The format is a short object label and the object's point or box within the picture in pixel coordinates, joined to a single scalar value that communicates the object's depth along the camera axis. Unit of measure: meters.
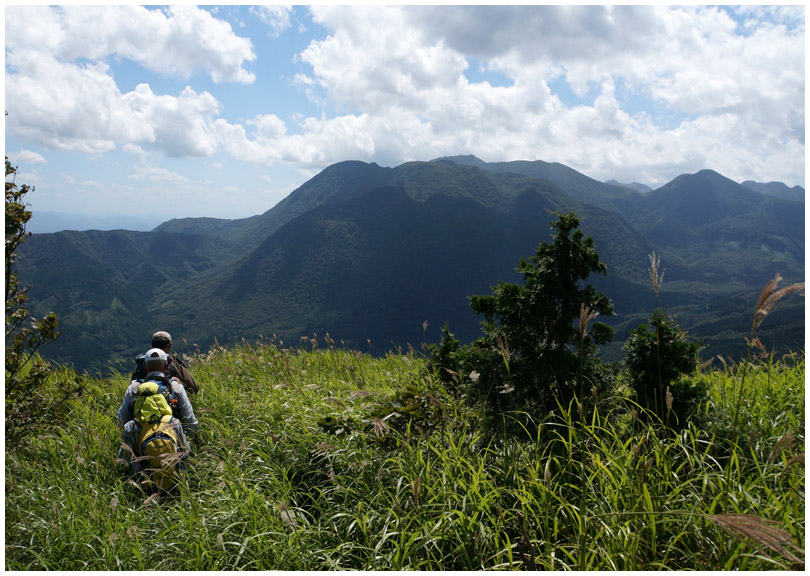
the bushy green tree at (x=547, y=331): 3.84
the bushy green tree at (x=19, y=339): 4.58
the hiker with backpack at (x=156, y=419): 4.24
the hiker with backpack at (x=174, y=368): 5.52
